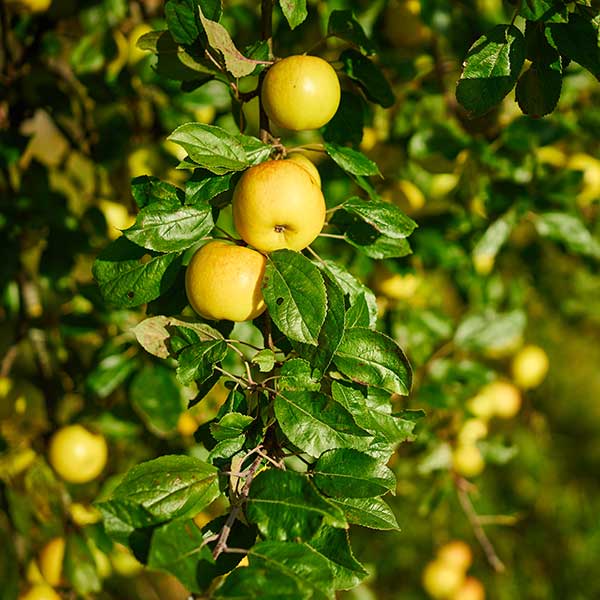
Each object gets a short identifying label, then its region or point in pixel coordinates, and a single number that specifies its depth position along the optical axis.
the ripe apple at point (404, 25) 1.49
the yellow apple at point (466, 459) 1.53
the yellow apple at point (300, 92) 0.77
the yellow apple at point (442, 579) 2.05
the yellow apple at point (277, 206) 0.71
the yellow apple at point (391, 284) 1.40
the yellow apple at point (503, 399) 1.75
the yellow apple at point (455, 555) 2.07
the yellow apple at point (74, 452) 1.35
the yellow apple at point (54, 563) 1.42
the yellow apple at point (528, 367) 1.79
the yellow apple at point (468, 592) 2.08
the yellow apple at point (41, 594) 1.35
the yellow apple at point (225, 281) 0.73
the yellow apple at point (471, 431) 1.51
